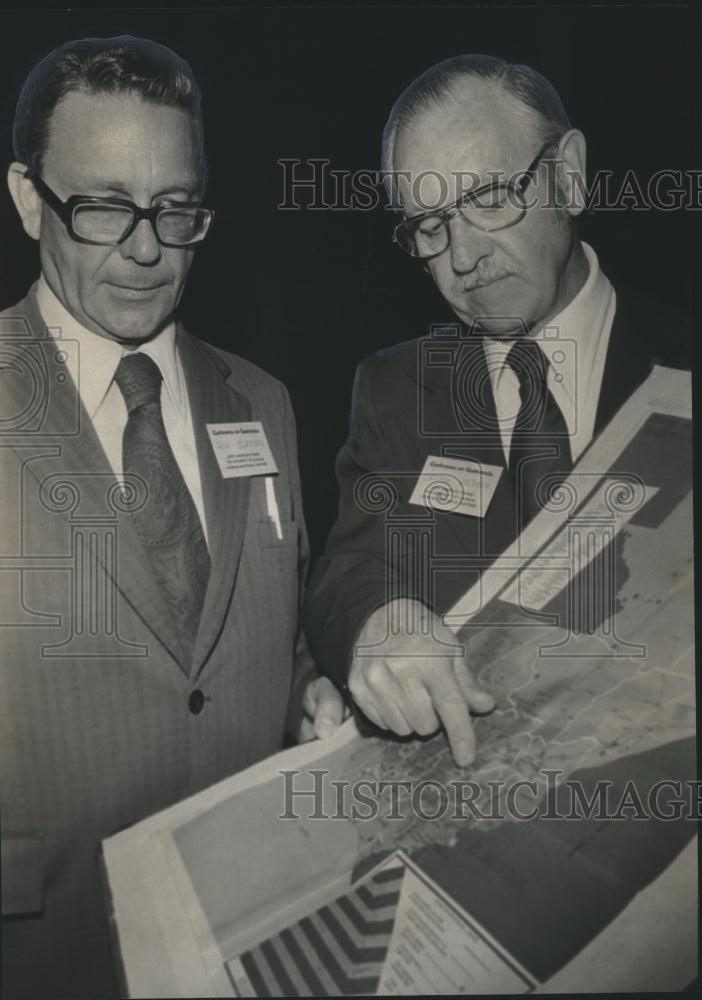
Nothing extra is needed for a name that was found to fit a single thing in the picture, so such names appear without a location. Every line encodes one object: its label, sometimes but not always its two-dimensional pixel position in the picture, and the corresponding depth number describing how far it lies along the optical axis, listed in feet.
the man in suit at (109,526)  5.49
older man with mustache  5.59
